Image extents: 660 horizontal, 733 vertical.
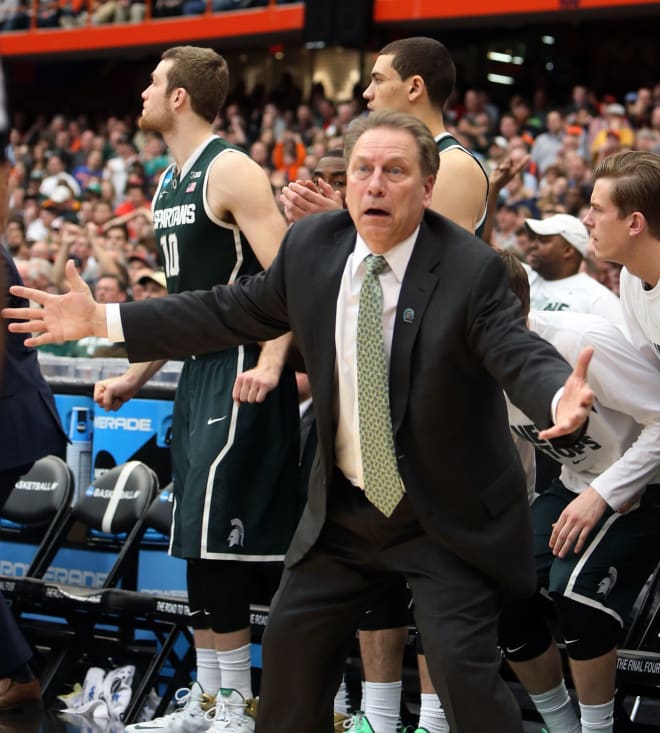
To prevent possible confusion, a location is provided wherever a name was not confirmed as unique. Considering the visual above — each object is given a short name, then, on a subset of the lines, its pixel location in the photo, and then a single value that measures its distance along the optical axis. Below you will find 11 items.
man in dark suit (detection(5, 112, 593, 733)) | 6.61
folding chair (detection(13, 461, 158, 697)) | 11.45
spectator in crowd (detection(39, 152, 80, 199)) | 39.59
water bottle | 13.23
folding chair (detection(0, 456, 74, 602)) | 12.25
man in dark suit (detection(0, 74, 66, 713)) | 10.55
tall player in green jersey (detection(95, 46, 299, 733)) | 9.19
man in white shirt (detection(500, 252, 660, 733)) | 8.41
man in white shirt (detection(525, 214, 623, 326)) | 14.03
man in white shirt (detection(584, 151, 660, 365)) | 8.45
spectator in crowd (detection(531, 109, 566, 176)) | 30.55
